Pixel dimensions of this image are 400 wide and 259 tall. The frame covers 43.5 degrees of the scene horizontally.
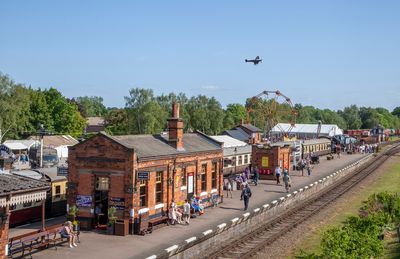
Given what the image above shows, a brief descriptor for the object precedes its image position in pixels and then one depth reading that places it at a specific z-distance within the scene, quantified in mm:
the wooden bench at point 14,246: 18516
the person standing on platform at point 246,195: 29094
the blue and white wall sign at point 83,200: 24234
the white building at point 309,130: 119375
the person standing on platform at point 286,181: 37191
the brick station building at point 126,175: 23453
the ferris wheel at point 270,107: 71569
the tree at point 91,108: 165750
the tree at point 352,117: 188000
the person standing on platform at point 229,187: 36259
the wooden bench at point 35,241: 18953
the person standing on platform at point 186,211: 25867
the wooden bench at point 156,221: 23814
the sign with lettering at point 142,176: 23422
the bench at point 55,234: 20406
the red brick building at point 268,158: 45531
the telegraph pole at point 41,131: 34000
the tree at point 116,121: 97550
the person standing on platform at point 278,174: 42688
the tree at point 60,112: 83250
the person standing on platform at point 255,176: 41500
